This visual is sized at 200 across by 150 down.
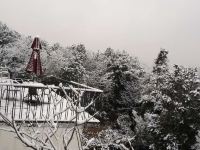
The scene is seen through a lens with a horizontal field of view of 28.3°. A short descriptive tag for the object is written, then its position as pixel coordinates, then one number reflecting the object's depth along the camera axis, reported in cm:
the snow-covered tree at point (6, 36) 4310
